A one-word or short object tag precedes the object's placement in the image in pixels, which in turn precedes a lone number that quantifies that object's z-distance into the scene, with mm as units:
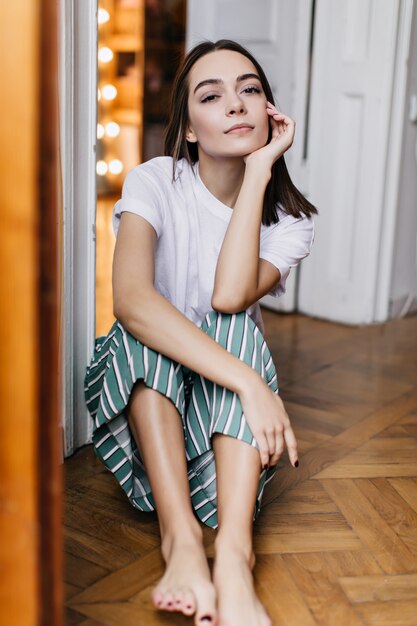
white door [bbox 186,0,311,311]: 3291
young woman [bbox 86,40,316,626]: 1350
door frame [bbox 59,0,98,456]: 1688
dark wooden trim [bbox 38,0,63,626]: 771
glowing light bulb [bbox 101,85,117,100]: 6413
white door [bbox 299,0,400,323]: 3115
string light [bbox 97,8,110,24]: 6238
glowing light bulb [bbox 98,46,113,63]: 6324
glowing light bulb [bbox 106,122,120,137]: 6434
